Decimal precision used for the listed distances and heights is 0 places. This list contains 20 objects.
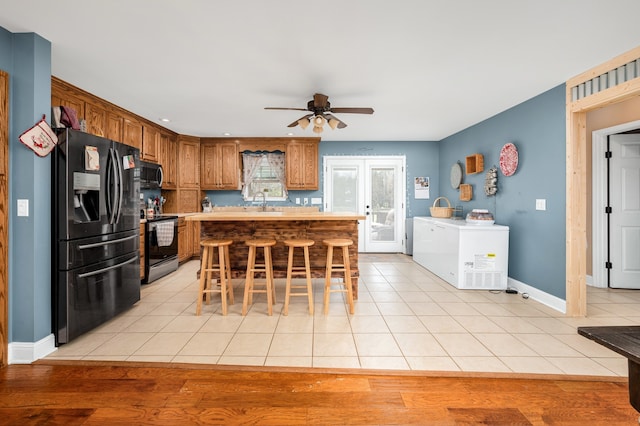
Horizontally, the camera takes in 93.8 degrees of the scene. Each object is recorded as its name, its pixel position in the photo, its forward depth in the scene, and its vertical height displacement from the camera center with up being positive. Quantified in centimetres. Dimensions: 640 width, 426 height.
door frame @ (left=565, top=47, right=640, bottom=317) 294 +6
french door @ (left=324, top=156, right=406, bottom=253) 621 +45
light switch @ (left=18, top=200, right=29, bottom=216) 217 +5
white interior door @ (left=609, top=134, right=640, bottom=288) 394 +5
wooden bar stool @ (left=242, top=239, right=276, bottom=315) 300 -58
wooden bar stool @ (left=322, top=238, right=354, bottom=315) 301 -60
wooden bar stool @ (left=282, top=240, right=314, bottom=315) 298 -59
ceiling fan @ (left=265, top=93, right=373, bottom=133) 320 +109
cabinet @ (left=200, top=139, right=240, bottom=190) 589 +94
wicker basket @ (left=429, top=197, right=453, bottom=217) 522 -2
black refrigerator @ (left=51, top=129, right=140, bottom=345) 231 -15
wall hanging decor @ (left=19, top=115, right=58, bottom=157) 212 +55
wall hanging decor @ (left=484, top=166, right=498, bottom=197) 420 +42
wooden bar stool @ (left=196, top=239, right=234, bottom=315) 299 -58
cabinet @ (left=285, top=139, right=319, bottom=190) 589 +99
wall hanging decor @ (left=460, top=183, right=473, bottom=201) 491 +31
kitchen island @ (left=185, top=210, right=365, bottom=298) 348 -25
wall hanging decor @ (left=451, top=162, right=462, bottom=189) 525 +64
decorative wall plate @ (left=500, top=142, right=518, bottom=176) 379 +67
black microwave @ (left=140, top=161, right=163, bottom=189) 443 +59
